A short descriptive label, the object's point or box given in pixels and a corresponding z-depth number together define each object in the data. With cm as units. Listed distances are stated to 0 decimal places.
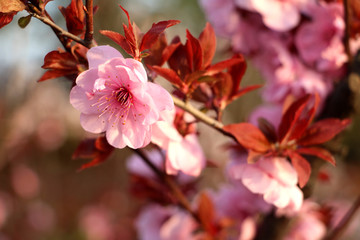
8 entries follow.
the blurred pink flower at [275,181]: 38
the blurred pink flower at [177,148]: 38
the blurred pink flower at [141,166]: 44
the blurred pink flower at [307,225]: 45
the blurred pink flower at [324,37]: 42
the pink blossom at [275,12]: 41
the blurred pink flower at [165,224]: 44
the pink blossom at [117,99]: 35
